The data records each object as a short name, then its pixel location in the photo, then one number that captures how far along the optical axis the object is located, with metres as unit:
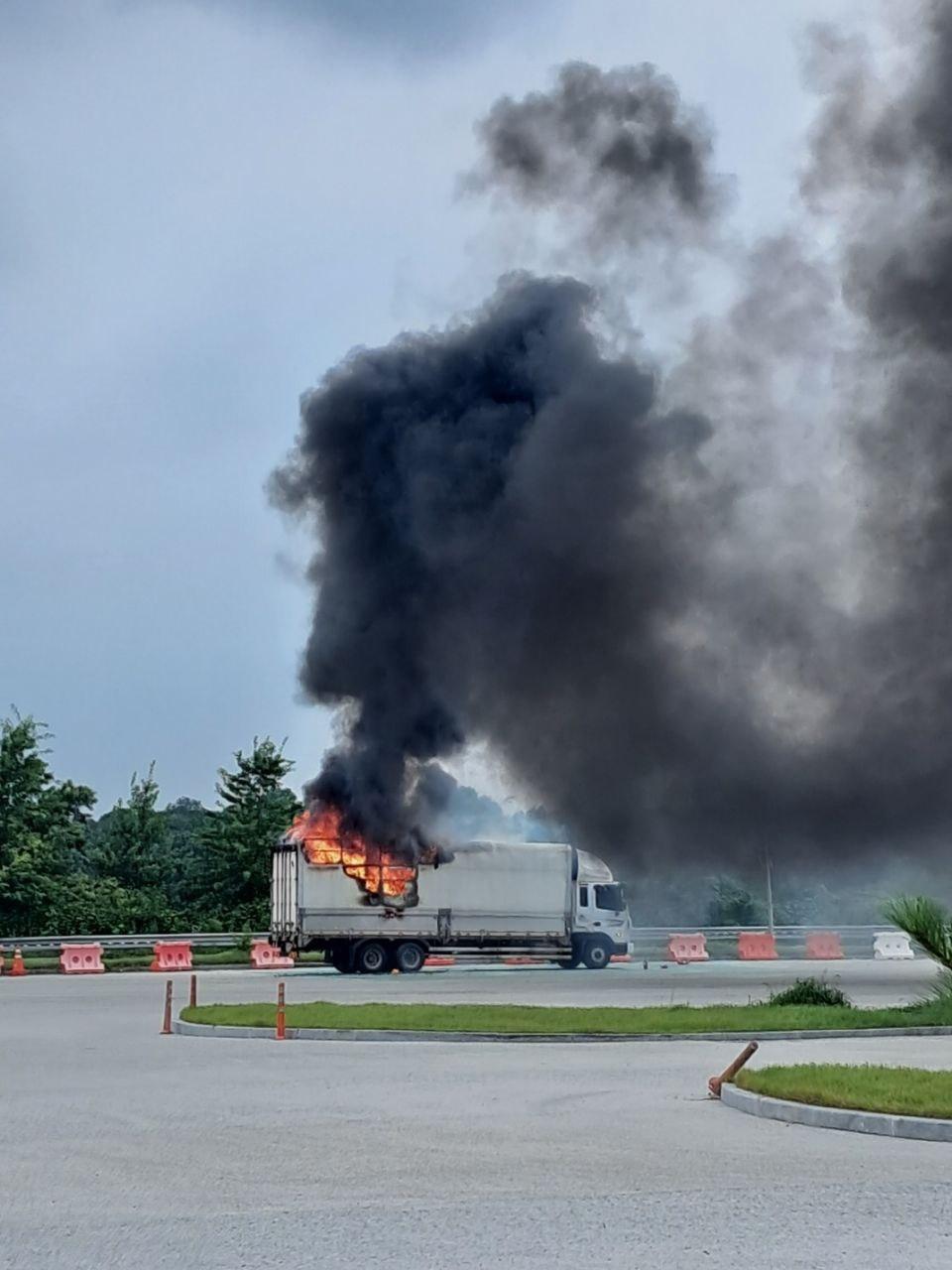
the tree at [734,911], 72.81
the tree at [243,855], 56.59
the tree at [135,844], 58.88
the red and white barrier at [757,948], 50.36
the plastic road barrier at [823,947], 50.75
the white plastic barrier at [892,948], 53.34
